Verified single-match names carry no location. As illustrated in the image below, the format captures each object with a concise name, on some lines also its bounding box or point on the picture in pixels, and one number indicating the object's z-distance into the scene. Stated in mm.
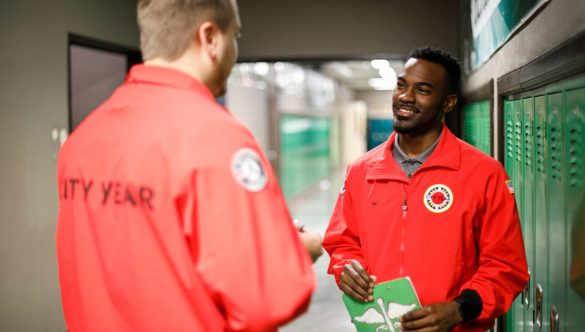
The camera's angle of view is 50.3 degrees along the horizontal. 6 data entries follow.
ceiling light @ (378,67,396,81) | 16766
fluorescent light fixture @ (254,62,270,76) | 11416
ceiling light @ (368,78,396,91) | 22605
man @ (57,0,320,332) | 1082
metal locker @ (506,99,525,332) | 2377
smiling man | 1790
